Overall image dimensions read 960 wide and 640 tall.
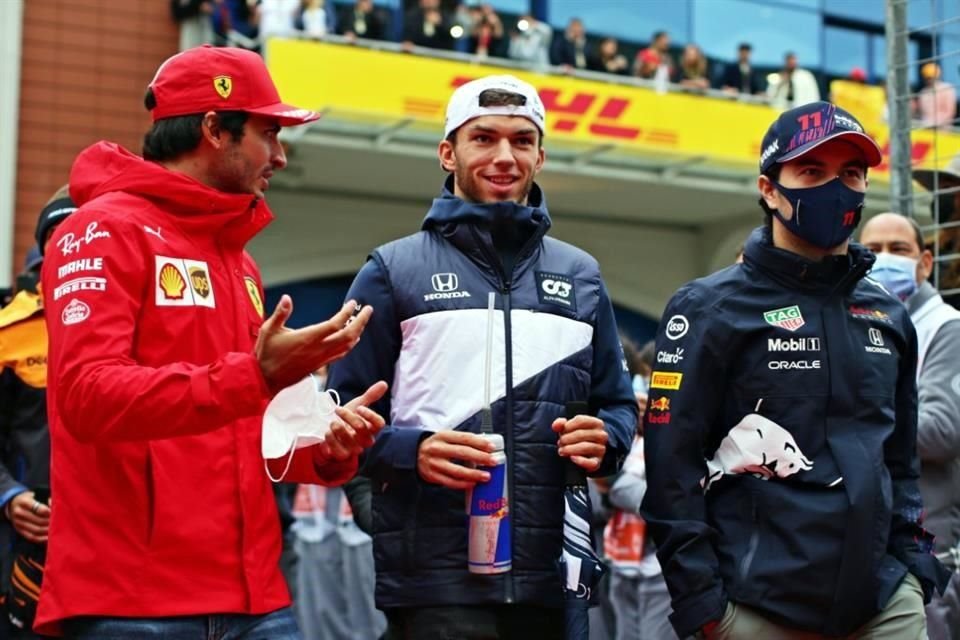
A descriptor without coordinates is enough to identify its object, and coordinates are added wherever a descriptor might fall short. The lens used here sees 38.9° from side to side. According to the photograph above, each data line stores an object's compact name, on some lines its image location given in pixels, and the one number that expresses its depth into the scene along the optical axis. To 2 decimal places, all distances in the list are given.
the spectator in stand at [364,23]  17.89
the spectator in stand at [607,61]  19.56
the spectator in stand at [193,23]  17.39
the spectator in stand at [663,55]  19.92
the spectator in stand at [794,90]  19.98
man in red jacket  2.98
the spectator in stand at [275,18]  15.77
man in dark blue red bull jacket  3.63
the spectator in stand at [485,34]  18.34
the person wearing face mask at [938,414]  4.85
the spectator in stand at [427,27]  17.80
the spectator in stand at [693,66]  20.69
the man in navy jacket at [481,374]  3.62
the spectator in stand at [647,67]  19.94
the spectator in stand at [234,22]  17.00
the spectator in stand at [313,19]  16.59
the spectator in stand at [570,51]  19.23
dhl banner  15.72
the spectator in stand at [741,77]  21.58
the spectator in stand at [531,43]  18.69
